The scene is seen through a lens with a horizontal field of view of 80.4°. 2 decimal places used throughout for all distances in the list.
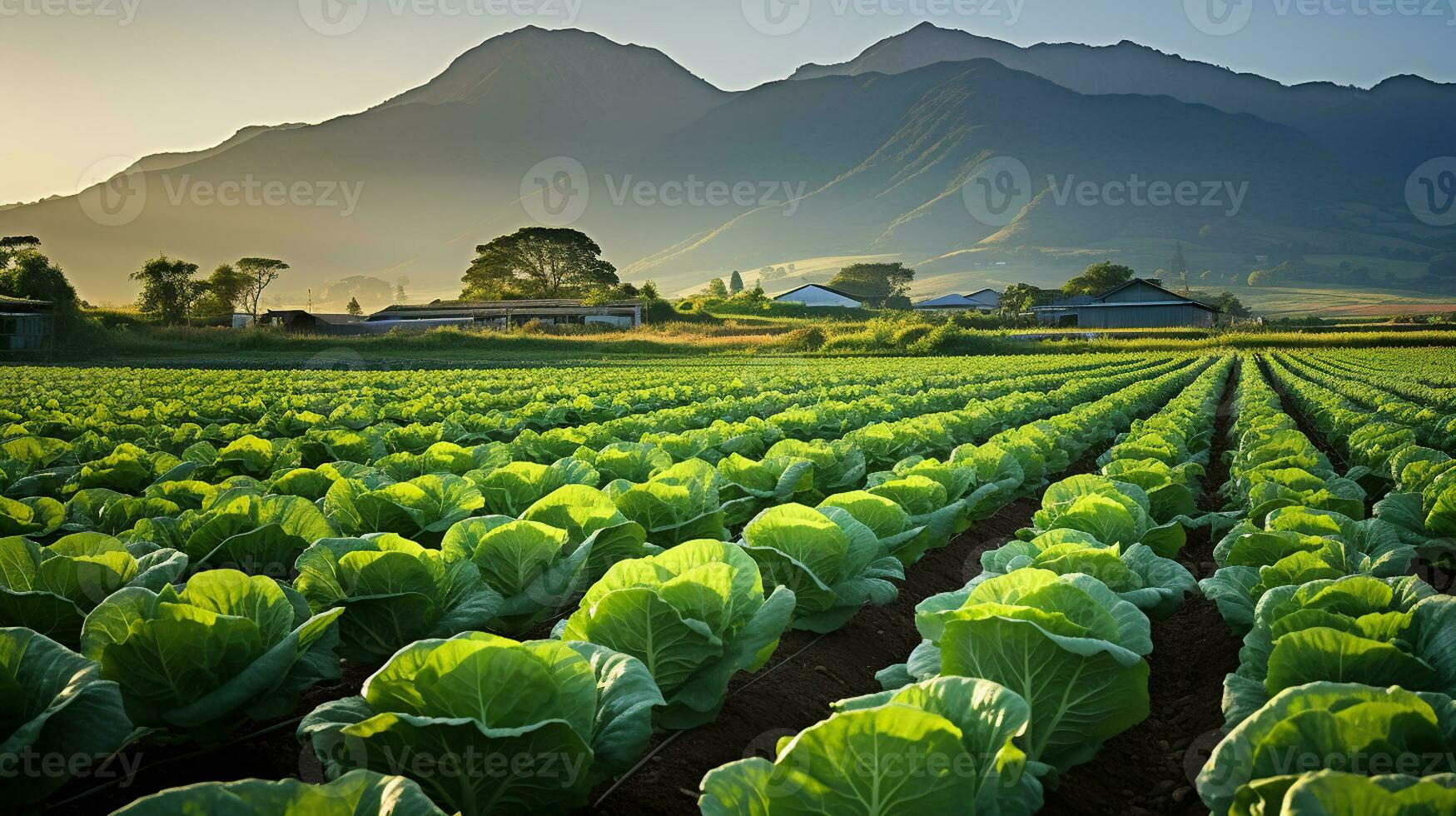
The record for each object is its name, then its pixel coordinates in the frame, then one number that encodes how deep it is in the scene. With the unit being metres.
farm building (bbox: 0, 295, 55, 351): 40.91
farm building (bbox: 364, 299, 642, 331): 66.75
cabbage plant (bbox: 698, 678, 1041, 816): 1.45
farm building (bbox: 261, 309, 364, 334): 67.19
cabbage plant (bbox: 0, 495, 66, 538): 3.77
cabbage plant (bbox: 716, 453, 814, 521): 4.69
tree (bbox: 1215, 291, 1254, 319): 108.06
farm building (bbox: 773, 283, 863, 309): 111.31
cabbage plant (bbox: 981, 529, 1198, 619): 2.77
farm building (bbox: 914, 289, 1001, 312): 108.44
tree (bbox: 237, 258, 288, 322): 86.19
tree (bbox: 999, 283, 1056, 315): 95.25
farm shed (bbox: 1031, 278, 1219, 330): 69.31
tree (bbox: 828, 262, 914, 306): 121.19
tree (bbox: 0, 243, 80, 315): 47.91
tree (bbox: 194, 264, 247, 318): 83.88
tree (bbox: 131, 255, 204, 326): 77.50
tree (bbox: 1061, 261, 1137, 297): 98.25
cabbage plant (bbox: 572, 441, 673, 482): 5.05
